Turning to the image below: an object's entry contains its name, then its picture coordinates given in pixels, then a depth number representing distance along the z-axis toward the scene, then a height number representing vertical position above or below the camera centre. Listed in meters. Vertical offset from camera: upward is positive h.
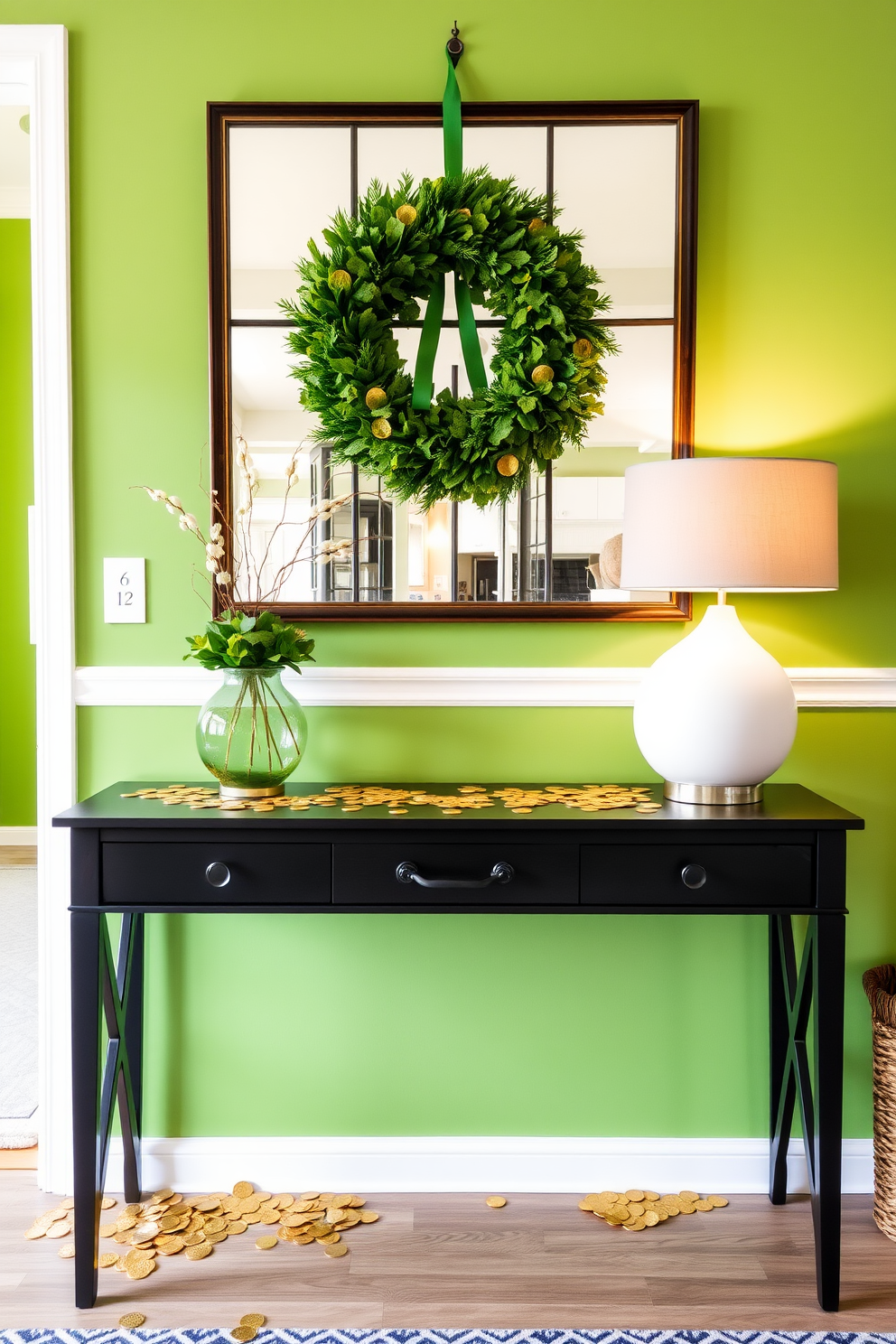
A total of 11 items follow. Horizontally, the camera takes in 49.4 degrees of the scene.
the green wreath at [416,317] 1.83 +0.54
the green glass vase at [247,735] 1.78 -0.22
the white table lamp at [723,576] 1.65 +0.07
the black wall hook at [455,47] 1.90 +1.10
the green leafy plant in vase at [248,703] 1.76 -0.16
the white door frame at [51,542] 1.91 +0.15
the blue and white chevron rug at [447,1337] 1.58 -1.17
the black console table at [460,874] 1.65 -0.44
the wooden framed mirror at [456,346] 1.91 +0.54
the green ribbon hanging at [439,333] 1.88 +0.55
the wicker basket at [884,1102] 1.87 -0.94
